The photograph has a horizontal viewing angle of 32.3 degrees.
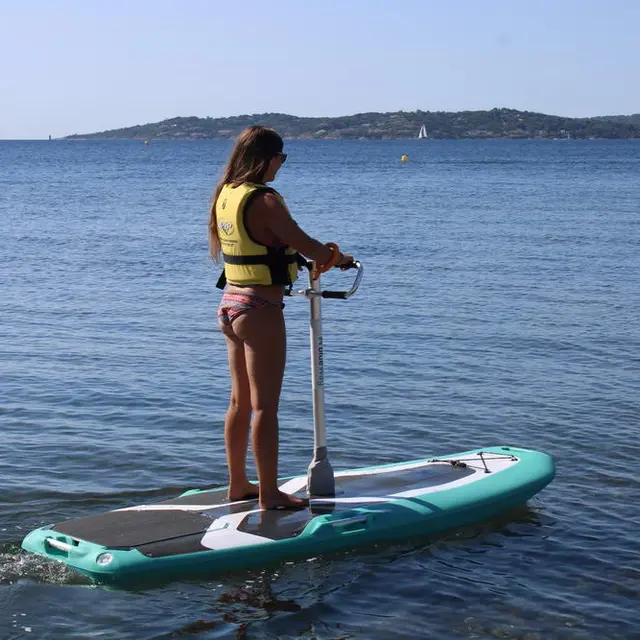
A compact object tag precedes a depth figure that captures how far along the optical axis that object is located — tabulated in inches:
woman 233.8
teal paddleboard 229.6
